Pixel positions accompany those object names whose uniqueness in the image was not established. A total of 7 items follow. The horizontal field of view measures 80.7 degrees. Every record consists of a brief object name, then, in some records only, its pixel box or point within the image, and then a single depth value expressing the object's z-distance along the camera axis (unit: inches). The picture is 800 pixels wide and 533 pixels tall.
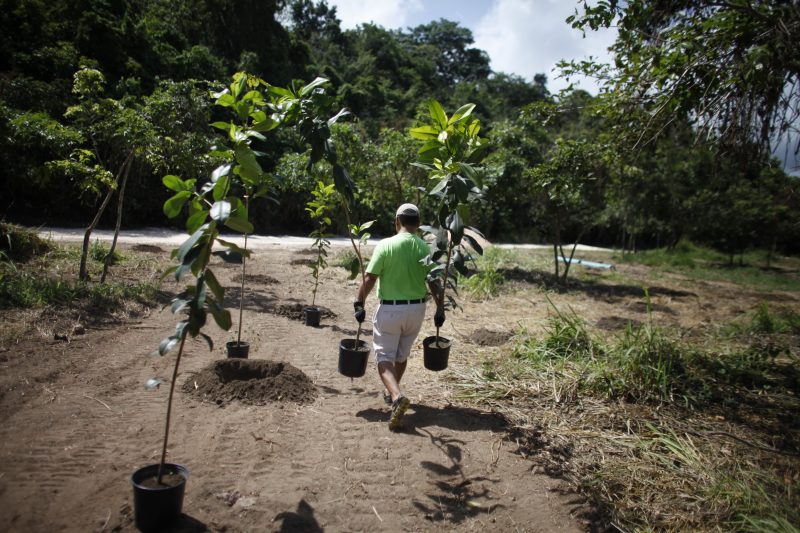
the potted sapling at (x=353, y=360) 149.5
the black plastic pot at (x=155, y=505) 86.0
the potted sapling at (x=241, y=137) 90.9
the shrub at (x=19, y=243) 262.4
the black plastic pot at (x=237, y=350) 175.6
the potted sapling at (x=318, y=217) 236.5
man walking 143.8
